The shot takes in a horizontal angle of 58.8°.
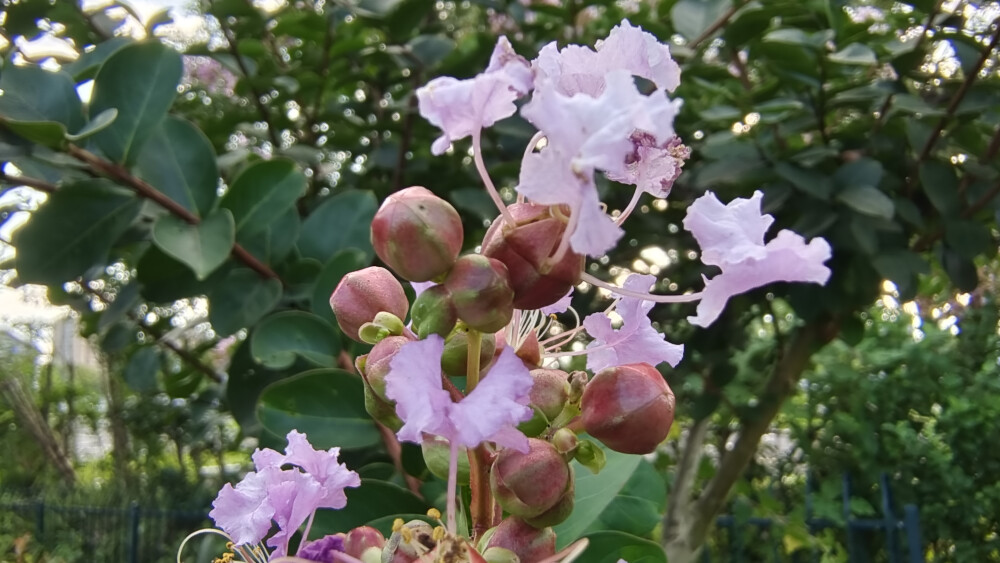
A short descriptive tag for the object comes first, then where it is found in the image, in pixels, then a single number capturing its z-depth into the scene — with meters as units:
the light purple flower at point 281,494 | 0.10
